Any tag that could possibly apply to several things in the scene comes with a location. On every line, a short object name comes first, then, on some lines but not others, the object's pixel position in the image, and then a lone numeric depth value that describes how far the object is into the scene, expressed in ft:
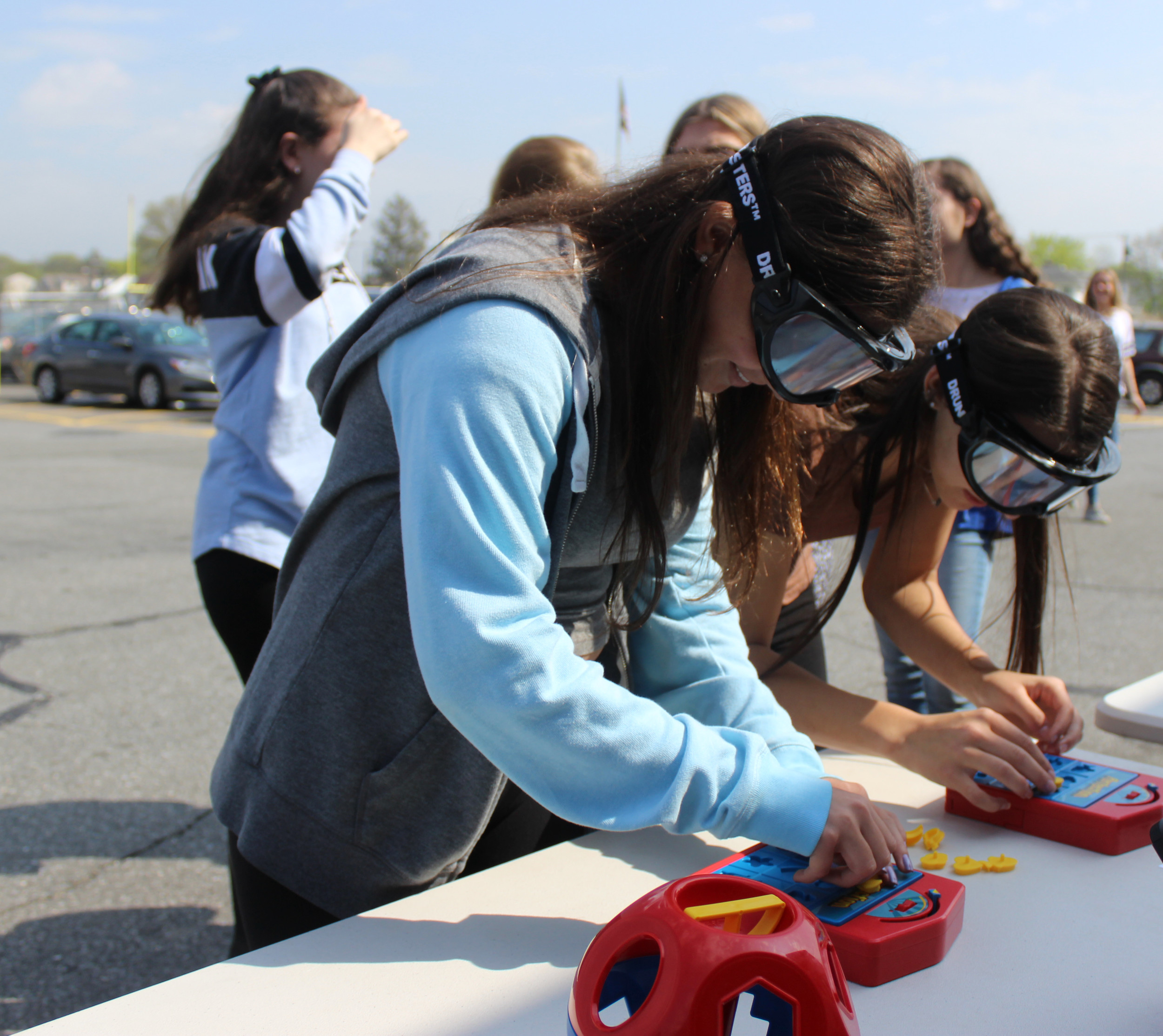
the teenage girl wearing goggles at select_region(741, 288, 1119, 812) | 4.50
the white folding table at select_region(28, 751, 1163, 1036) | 2.76
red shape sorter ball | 2.00
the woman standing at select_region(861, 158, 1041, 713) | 10.57
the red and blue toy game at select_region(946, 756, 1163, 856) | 3.82
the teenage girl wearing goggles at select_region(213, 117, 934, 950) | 2.69
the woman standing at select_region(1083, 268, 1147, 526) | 23.57
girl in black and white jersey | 6.10
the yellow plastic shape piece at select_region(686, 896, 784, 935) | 2.22
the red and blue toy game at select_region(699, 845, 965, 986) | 2.94
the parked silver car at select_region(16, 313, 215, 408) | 44.24
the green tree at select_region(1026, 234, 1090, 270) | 220.84
